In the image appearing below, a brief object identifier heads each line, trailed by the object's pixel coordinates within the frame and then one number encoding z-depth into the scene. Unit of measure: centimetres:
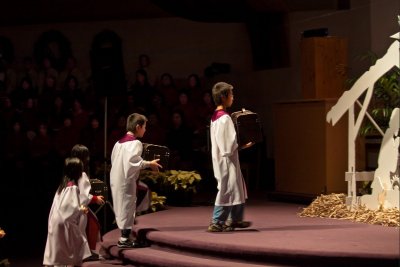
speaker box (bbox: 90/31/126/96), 1236
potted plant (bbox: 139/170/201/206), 1278
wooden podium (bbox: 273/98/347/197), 1272
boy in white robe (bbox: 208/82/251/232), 927
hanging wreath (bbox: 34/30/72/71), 1868
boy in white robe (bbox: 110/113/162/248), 923
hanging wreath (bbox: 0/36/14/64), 1862
